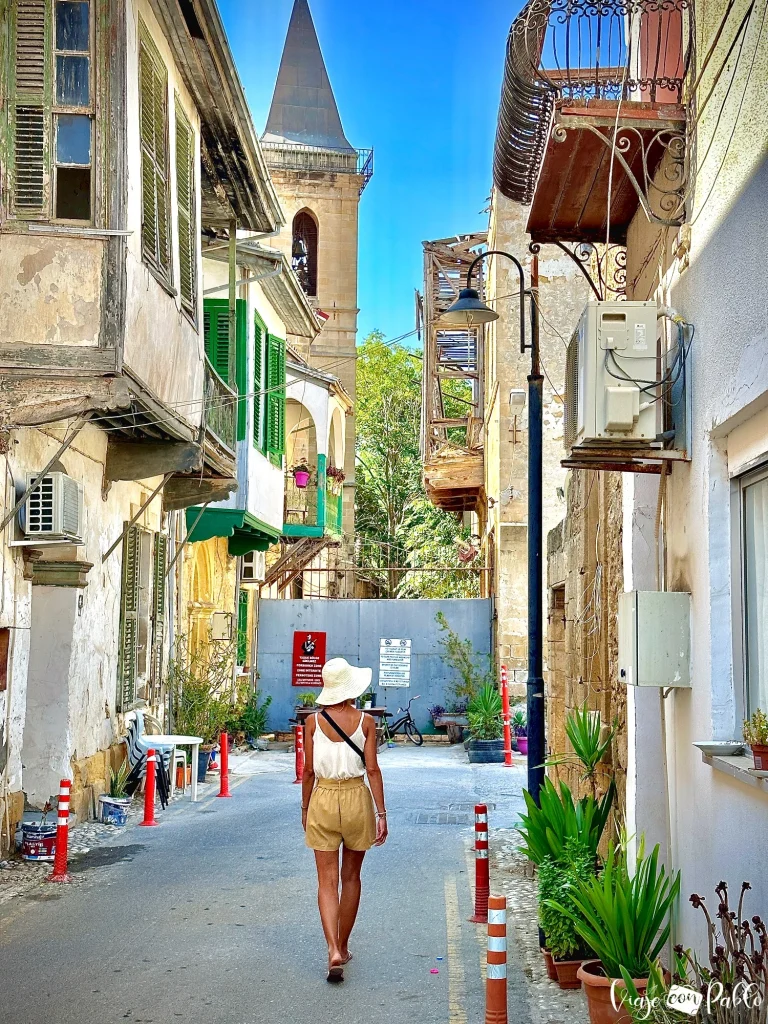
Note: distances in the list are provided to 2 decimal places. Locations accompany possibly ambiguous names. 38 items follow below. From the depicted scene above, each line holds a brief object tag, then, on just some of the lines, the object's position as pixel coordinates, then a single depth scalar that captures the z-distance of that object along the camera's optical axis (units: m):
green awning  18.64
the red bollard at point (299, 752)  17.00
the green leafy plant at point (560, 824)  7.79
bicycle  23.81
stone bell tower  42.34
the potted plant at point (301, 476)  28.45
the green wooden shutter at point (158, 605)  17.09
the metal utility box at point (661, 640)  6.27
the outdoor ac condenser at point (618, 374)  6.21
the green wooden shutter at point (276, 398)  20.84
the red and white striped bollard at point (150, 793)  12.69
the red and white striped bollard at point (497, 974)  5.11
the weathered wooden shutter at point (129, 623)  15.06
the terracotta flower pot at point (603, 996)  5.56
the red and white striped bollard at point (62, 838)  10.03
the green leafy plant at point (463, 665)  23.59
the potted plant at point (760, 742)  4.74
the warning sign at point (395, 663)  24.91
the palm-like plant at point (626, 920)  5.90
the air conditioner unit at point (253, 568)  25.09
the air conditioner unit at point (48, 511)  10.93
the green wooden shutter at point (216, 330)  17.97
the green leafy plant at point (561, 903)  7.07
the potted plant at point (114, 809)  13.27
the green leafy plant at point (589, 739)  8.76
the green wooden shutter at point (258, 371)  19.47
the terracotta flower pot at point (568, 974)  7.12
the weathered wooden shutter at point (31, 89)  9.73
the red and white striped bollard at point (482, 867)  8.62
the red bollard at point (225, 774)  15.57
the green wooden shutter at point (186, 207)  12.38
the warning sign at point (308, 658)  25.17
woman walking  7.29
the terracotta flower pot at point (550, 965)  7.28
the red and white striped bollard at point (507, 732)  19.64
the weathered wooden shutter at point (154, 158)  10.73
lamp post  9.23
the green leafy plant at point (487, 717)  20.80
